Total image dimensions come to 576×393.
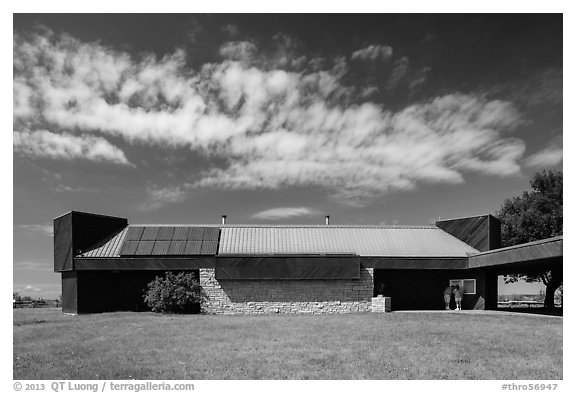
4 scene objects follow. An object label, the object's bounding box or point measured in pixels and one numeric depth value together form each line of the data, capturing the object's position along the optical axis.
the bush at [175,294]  26.81
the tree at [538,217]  36.75
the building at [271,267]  27.77
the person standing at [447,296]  28.80
